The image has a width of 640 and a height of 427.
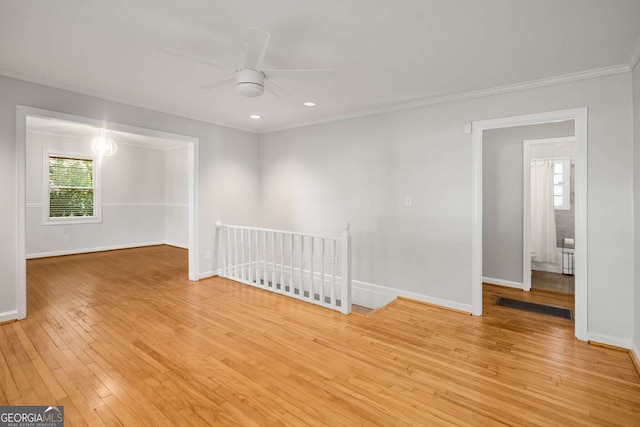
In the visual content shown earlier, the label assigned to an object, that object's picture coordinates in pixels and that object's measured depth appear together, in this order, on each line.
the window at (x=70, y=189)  6.47
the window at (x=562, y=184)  5.73
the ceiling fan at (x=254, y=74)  2.06
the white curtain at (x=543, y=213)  5.67
